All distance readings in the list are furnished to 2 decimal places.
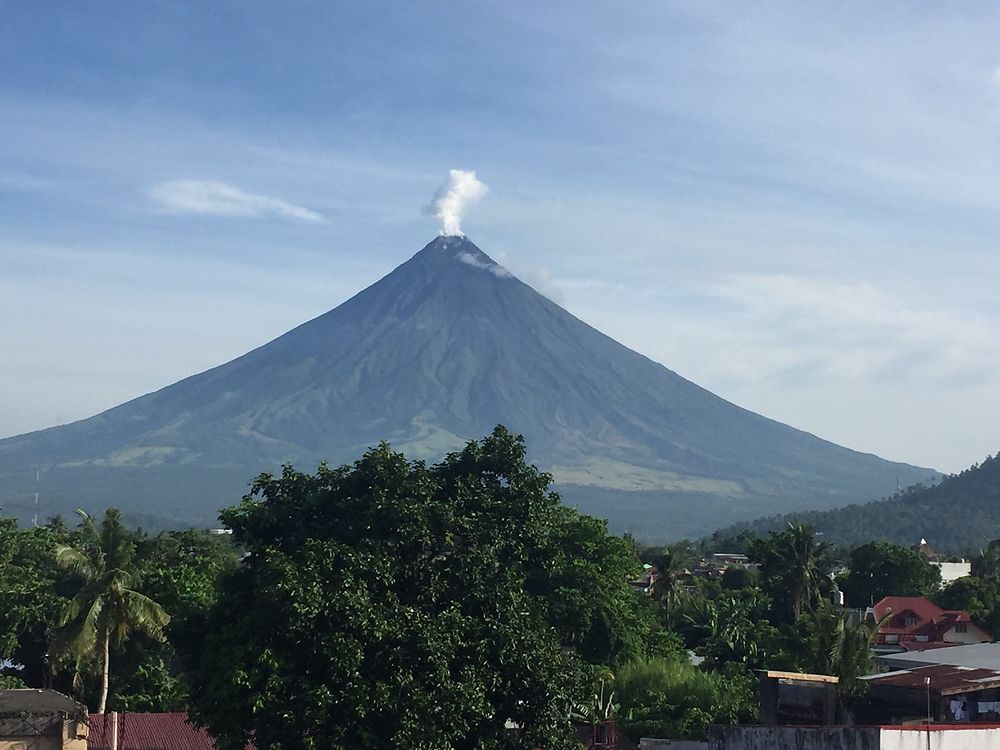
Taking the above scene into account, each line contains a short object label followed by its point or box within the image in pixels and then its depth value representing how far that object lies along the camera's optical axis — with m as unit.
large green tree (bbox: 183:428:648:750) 27.16
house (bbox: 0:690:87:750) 36.22
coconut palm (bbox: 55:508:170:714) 39.12
